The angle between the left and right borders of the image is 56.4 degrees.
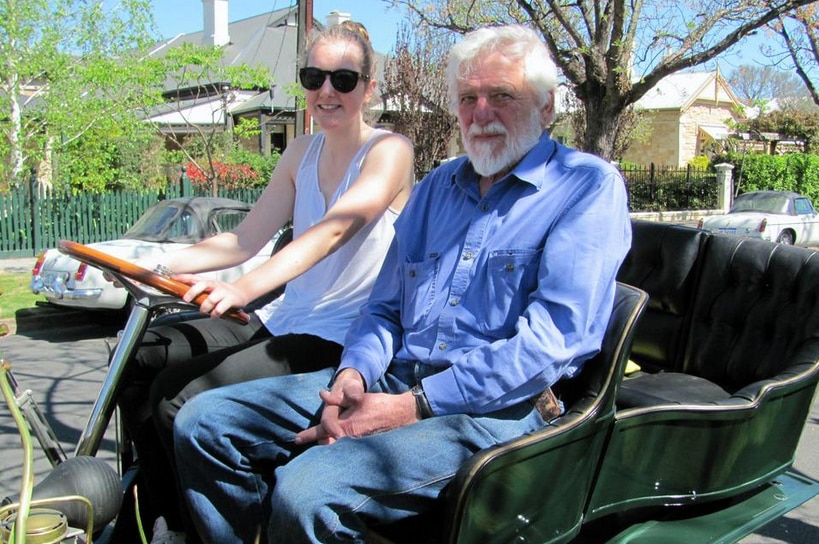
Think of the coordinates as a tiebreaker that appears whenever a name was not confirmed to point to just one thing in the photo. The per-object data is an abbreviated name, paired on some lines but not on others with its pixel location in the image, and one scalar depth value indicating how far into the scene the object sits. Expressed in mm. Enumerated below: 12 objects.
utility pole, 10219
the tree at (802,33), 11842
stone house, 39938
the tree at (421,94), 21078
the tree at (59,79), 13445
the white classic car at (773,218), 16609
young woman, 2346
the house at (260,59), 28109
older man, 1927
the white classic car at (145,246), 8227
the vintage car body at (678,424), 1939
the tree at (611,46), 9406
